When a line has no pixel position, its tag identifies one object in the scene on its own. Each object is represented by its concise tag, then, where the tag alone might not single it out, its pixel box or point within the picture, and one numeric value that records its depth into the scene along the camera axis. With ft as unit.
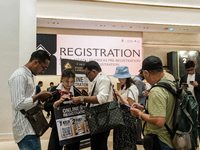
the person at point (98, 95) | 7.15
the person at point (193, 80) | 12.97
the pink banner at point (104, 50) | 30.04
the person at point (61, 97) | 7.58
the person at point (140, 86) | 13.88
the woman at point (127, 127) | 9.50
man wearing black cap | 4.86
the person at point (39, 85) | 26.82
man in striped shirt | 5.65
